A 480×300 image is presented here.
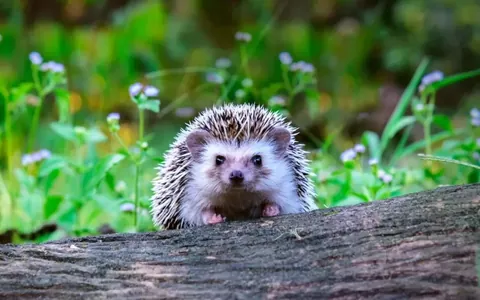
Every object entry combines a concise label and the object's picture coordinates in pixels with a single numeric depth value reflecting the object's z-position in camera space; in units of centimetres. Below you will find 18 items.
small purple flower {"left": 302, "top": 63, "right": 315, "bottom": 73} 1070
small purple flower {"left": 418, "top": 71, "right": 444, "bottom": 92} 1032
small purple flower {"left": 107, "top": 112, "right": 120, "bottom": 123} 895
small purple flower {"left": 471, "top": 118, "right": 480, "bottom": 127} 1074
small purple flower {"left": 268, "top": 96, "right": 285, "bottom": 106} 1046
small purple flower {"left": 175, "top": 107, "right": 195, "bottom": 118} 1218
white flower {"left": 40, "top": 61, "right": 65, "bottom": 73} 979
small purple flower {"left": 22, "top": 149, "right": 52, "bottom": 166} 1037
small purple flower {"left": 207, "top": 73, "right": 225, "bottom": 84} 1072
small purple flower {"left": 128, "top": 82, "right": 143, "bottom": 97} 893
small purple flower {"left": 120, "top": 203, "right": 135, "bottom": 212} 948
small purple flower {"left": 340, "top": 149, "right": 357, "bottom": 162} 961
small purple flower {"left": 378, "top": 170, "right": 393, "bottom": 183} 920
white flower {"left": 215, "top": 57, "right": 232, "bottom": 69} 1148
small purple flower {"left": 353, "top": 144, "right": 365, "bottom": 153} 984
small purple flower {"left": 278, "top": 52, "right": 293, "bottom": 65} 1063
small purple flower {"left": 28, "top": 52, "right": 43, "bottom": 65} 1004
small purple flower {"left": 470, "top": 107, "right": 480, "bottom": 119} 1092
